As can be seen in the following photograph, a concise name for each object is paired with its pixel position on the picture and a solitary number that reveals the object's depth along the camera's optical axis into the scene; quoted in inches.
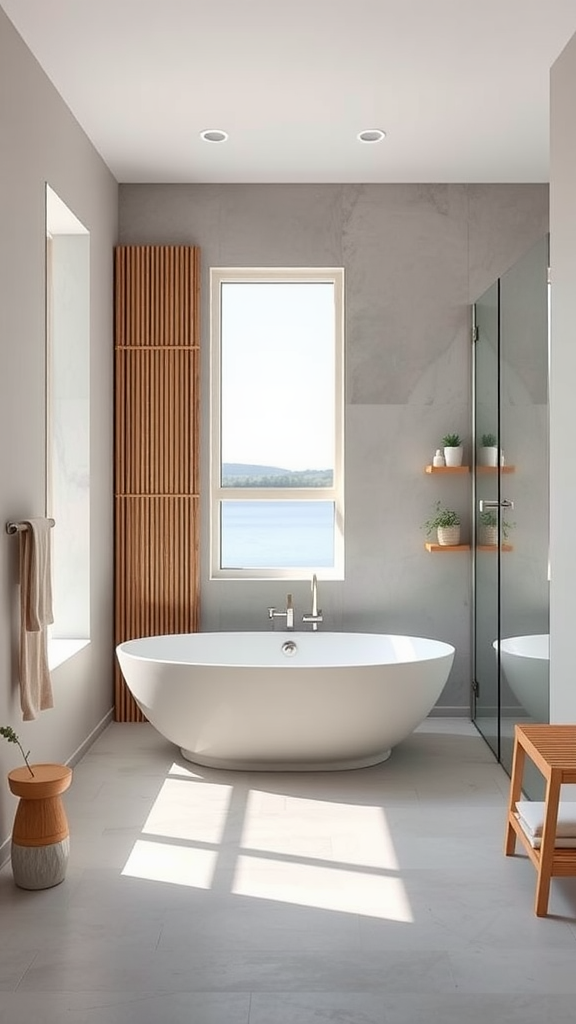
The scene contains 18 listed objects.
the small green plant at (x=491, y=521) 169.7
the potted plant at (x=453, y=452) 203.3
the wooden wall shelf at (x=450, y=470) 202.5
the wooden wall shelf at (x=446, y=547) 204.1
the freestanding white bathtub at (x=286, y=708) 159.0
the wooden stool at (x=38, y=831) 120.9
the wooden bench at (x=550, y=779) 108.7
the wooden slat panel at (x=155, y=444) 205.8
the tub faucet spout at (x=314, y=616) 201.5
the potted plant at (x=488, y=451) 180.7
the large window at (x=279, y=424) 213.0
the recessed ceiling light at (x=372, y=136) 177.8
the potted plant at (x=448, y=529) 204.2
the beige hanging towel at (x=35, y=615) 134.0
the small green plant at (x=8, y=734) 122.8
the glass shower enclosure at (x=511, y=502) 147.8
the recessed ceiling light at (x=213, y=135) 177.7
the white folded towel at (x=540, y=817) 112.3
